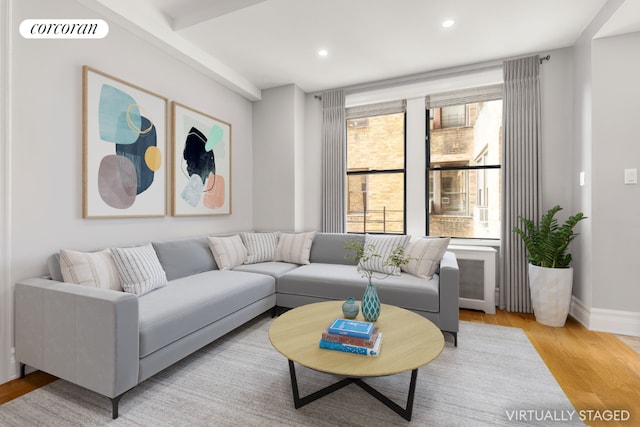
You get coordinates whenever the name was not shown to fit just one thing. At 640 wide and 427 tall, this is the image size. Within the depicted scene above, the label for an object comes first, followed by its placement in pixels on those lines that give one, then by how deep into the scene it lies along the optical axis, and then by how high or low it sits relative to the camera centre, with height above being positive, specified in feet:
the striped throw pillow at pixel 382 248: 9.34 -1.22
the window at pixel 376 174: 12.78 +1.70
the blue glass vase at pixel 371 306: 5.96 -1.90
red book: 4.85 -2.13
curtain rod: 10.64 +5.33
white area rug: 4.91 -3.43
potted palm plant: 8.78 -1.77
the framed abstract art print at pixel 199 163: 9.85 +1.79
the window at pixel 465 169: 11.41 +1.66
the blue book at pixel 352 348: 4.79 -2.24
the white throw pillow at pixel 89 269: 6.18 -1.22
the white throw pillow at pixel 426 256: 8.75 -1.34
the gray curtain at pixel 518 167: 10.16 +1.53
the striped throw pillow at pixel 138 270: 6.89 -1.37
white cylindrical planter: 8.78 -2.46
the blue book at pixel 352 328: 4.90 -2.00
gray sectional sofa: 5.00 -2.13
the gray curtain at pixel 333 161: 13.01 +2.25
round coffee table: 4.44 -2.28
